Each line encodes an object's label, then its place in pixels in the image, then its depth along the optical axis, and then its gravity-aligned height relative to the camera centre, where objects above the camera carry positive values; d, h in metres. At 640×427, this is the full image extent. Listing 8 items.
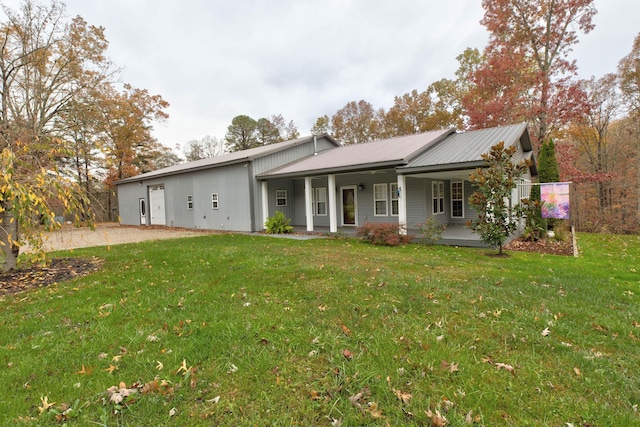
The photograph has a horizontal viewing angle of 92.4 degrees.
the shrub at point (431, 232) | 9.84 -1.02
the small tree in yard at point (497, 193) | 7.91 +0.13
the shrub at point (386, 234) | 9.77 -1.07
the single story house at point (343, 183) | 11.12 +0.97
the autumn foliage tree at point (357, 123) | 32.28 +8.69
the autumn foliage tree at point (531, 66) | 16.28 +7.42
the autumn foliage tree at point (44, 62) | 16.11 +8.89
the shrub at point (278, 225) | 13.73 -0.88
